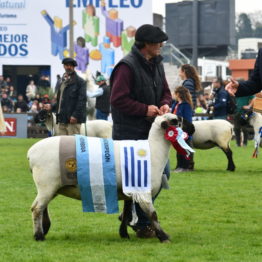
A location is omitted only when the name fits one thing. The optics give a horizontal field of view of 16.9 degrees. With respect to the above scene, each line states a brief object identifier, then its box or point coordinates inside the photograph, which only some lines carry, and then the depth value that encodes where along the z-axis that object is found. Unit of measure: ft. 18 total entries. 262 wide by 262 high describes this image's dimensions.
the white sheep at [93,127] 59.09
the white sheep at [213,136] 56.95
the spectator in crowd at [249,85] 31.55
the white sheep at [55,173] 27.55
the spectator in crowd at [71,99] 51.44
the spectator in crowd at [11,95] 123.88
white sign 141.69
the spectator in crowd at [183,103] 53.98
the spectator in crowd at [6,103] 117.74
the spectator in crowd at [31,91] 125.35
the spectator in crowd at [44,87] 119.44
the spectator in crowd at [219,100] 65.41
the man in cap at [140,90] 29.04
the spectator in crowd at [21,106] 119.03
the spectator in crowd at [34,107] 114.28
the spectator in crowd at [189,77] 56.07
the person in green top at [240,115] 70.45
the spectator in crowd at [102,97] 75.41
